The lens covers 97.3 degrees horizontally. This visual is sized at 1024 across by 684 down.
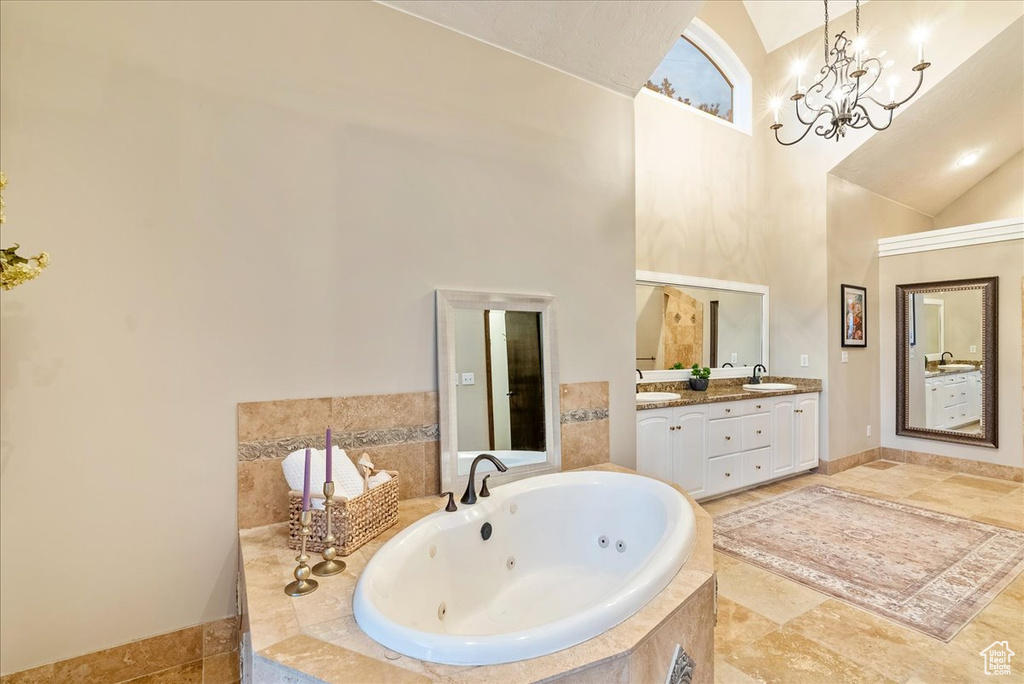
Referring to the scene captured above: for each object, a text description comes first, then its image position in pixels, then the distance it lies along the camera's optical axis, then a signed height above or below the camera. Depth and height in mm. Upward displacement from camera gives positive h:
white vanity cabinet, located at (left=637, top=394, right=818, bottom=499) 3219 -824
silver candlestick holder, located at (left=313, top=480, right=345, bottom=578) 1350 -654
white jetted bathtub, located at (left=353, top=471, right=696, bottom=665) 1025 -767
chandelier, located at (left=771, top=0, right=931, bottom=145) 2773 +2018
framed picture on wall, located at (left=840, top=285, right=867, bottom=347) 4496 +232
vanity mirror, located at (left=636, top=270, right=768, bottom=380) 3949 +138
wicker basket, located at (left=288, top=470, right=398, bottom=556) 1483 -611
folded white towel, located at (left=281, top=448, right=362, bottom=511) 1536 -463
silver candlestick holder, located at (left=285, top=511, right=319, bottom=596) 1242 -663
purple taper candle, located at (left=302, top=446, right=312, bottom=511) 1290 -431
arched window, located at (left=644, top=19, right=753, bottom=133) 4184 +2570
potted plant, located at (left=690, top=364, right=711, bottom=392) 3941 -336
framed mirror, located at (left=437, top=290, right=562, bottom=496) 2094 -212
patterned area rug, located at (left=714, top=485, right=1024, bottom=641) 2199 -1291
